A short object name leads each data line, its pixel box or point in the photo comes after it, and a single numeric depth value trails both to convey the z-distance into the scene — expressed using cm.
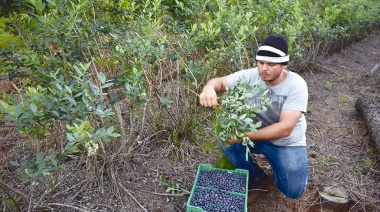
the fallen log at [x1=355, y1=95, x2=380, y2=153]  340
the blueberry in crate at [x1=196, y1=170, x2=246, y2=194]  227
